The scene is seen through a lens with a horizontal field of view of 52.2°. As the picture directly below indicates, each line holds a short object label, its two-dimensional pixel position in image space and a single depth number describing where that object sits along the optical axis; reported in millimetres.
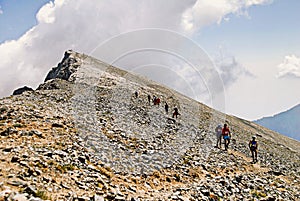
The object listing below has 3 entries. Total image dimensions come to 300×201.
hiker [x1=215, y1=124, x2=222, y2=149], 33750
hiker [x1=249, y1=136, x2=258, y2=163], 33375
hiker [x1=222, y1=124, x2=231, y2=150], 33600
